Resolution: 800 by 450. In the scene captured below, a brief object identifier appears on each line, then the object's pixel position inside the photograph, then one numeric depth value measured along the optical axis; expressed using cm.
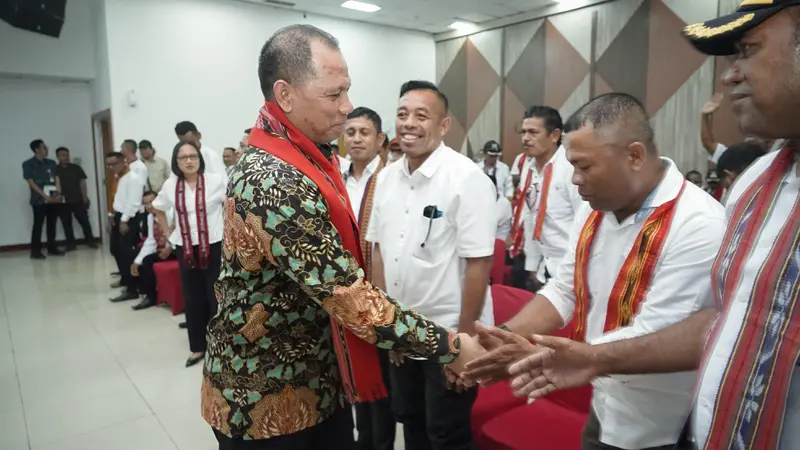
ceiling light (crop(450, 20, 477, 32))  980
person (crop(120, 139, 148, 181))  676
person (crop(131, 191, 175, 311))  524
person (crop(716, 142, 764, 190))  336
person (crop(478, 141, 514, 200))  771
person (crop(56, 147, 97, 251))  853
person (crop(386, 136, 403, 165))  429
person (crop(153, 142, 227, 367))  383
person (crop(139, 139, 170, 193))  712
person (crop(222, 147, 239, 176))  766
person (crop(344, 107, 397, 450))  231
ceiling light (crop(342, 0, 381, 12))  850
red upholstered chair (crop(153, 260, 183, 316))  500
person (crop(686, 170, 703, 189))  643
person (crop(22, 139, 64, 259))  823
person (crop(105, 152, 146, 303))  580
